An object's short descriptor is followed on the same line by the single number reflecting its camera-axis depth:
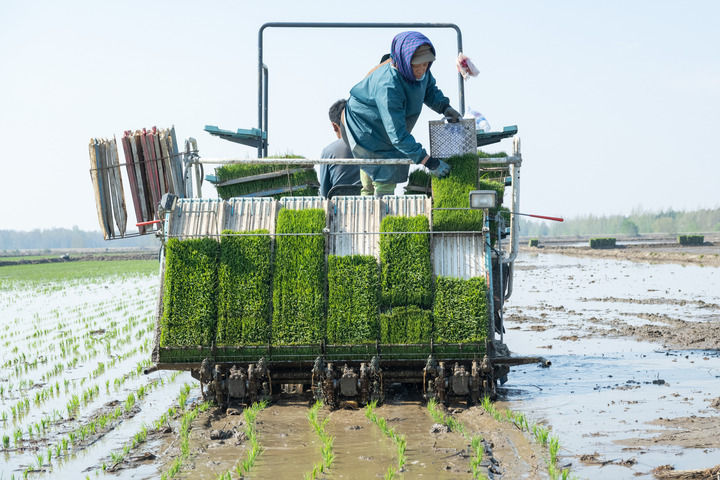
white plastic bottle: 8.91
